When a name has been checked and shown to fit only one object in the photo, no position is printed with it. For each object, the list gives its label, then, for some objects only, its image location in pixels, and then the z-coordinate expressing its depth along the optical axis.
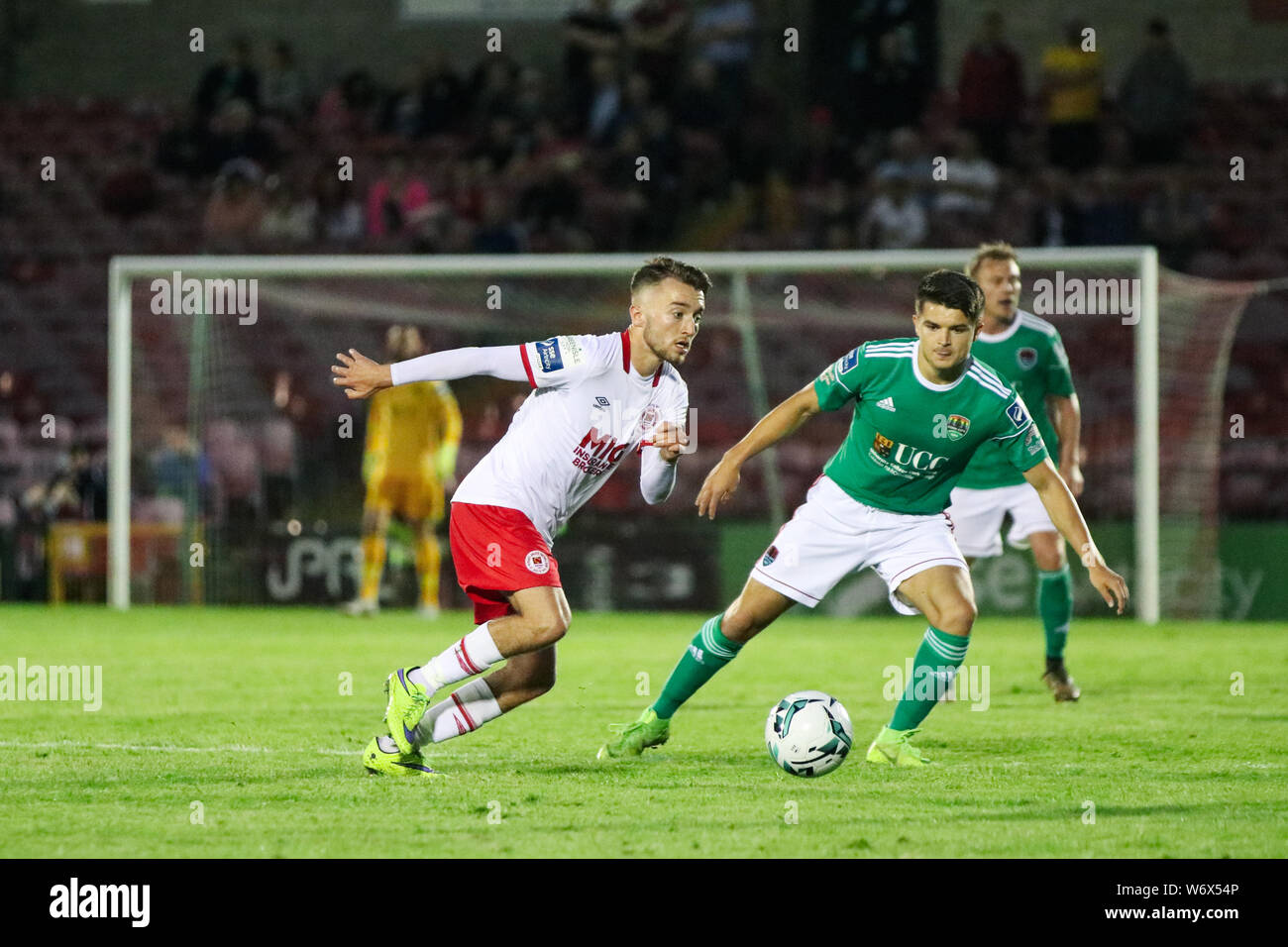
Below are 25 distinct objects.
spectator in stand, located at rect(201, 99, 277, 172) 18.98
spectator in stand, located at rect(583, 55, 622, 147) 19.00
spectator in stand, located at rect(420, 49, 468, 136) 19.45
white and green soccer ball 5.93
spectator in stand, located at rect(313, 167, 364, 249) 18.39
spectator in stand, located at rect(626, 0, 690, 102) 19.08
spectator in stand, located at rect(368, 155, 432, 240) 18.31
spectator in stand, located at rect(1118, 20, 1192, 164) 17.92
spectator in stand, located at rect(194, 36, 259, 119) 19.30
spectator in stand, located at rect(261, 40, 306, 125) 19.82
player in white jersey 5.92
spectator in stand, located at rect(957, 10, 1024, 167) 18.27
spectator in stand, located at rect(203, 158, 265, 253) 18.30
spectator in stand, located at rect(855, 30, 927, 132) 18.70
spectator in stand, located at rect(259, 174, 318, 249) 18.27
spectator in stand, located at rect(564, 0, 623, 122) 19.22
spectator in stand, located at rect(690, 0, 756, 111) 19.20
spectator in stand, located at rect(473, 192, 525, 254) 17.47
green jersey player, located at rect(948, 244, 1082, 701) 8.68
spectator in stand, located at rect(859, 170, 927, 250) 17.39
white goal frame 13.48
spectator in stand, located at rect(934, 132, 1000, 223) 17.66
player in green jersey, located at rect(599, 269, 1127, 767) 6.21
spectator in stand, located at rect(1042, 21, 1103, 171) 17.92
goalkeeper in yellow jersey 13.79
